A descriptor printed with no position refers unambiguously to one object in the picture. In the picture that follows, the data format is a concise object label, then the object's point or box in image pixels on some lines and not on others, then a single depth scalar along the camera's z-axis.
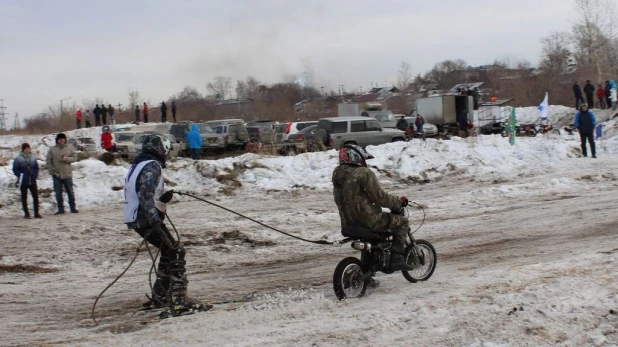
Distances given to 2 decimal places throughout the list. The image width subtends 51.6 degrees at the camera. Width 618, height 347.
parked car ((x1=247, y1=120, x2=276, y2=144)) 32.47
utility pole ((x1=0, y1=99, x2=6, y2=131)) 70.70
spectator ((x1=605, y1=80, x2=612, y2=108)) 37.20
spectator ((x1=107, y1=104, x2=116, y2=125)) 52.22
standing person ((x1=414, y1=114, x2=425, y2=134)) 32.97
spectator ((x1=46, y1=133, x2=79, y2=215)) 15.02
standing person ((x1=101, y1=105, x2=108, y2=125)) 49.46
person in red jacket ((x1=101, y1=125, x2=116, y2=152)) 26.03
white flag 30.15
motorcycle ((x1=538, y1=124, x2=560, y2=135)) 32.41
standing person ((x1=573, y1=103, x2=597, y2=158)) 20.44
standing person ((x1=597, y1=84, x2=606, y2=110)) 38.84
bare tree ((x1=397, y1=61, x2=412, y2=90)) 134.66
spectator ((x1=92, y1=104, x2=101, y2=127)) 51.26
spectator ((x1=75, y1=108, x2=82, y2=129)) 54.47
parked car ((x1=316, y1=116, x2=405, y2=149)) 26.81
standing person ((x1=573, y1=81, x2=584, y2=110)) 36.93
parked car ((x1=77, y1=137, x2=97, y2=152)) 34.19
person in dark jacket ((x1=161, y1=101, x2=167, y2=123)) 49.69
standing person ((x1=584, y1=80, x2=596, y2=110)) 36.03
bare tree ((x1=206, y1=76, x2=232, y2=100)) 121.22
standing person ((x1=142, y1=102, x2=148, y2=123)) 52.16
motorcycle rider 7.09
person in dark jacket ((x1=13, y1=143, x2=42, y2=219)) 14.64
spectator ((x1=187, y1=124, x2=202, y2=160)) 23.22
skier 6.89
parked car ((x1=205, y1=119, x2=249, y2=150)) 30.98
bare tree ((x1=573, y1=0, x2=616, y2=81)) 52.24
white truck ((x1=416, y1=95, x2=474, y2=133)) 38.19
